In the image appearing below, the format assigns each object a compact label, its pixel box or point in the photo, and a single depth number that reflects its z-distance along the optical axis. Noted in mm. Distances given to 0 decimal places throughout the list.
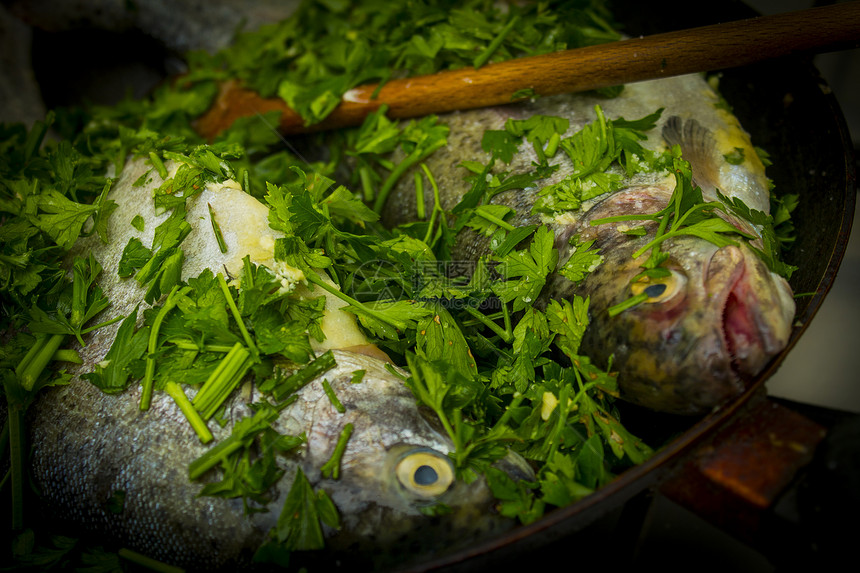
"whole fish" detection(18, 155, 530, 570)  326
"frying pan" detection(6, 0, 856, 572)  311
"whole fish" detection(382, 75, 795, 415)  323
